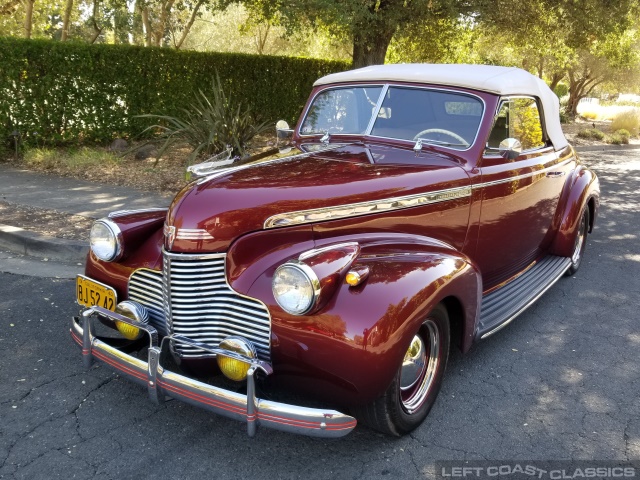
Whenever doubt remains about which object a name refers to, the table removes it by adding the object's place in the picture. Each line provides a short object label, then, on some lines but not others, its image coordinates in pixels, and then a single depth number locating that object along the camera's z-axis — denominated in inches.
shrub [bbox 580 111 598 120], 1149.7
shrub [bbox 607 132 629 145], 690.2
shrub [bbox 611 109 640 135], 796.0
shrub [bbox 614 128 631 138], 717.9
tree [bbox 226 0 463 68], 364.2
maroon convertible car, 93.2
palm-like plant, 329.1
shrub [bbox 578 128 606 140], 708.0
